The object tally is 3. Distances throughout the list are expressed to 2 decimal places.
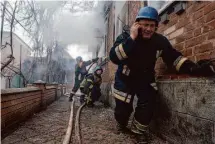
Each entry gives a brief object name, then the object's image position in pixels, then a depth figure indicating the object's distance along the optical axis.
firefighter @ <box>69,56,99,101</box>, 10.58
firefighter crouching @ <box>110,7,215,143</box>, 3.05
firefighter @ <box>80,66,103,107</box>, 8.09
